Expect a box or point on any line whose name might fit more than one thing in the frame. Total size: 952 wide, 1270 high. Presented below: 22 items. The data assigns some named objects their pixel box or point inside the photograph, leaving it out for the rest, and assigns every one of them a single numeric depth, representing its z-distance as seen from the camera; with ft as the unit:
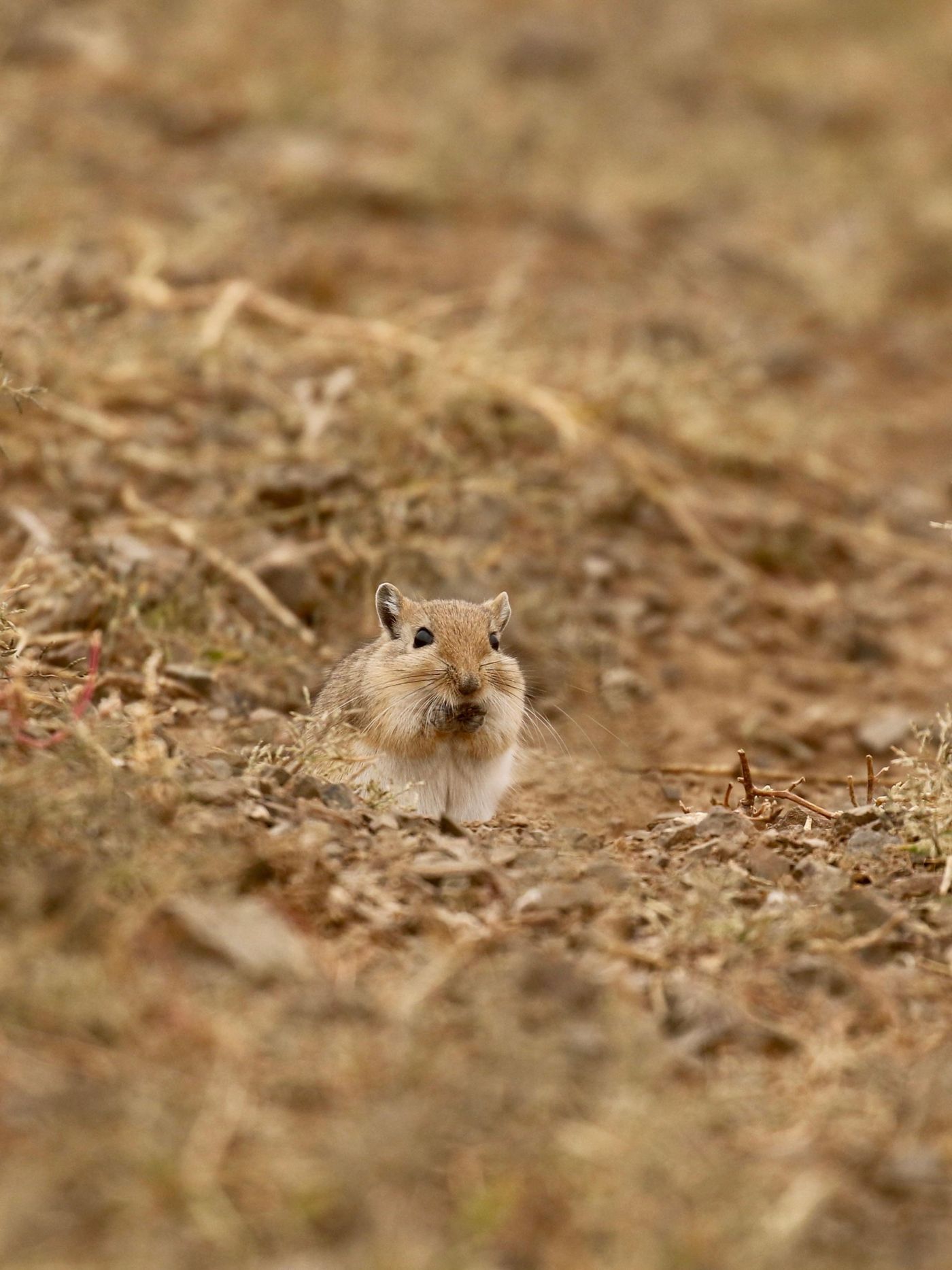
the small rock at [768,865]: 29.04
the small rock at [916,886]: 28.73
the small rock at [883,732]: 43.75
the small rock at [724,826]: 30.83
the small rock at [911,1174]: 20.26
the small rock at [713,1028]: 23.13
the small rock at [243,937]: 22.67
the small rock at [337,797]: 30.27
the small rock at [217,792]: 27.63
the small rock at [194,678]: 37.86
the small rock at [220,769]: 29.45
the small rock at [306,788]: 30.04
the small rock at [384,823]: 29.30
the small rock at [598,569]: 48.52
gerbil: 36.73
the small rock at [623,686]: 44.73
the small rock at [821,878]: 28.04
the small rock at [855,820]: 31.50
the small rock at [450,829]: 29.78
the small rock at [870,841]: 30.40
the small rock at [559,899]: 26.73
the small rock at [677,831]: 30.89
